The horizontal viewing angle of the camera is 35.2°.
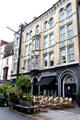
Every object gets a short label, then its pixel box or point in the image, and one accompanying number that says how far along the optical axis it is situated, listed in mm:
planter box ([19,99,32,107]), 10311
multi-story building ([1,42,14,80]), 30855
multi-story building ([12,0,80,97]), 16953
